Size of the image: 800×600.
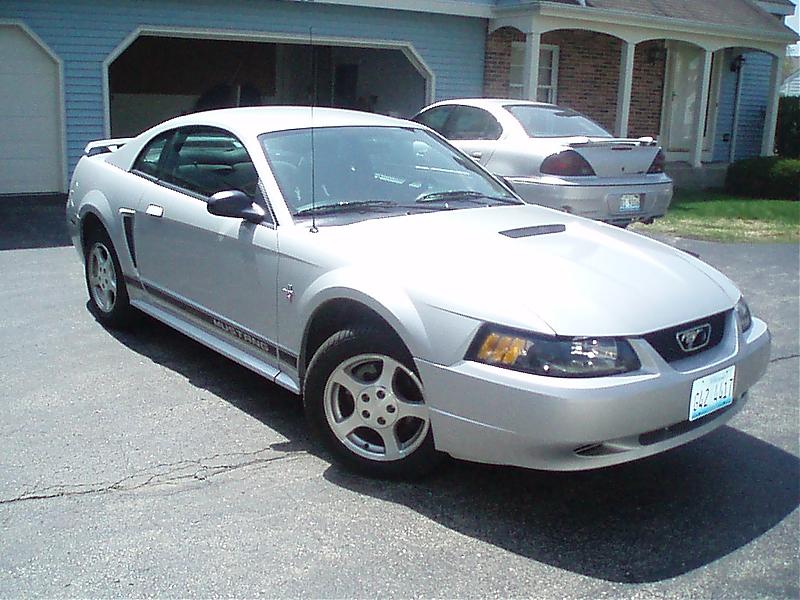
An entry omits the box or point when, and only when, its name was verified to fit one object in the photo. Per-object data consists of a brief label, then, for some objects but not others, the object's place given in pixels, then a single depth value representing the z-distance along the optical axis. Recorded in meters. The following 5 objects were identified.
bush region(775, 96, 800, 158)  21.94
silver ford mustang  3.40
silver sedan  9.16
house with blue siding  12.40
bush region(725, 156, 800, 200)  16.83
